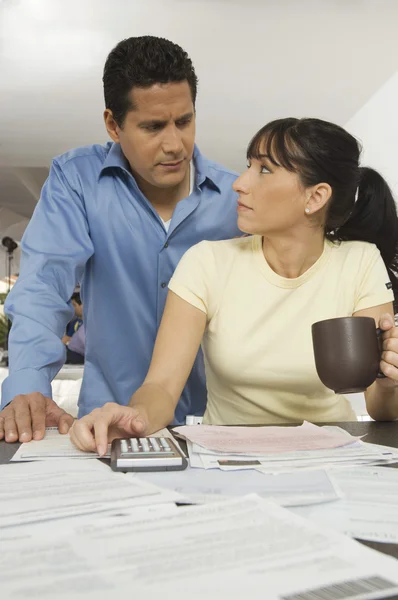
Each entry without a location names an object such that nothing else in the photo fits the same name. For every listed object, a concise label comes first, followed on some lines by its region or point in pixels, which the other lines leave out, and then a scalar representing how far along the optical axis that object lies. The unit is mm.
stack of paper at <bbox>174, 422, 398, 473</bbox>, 884
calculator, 840
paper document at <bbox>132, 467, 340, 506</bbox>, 701
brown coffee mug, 1045
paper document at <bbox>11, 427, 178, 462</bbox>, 936
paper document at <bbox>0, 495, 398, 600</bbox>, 445
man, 1639
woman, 1383
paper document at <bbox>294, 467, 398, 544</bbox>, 601
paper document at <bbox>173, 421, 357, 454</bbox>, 978
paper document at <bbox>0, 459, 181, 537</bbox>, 633
